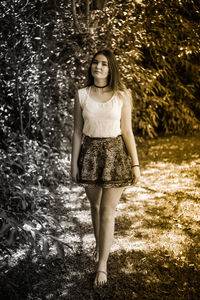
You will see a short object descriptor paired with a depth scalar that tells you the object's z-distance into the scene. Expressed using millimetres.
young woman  2400
